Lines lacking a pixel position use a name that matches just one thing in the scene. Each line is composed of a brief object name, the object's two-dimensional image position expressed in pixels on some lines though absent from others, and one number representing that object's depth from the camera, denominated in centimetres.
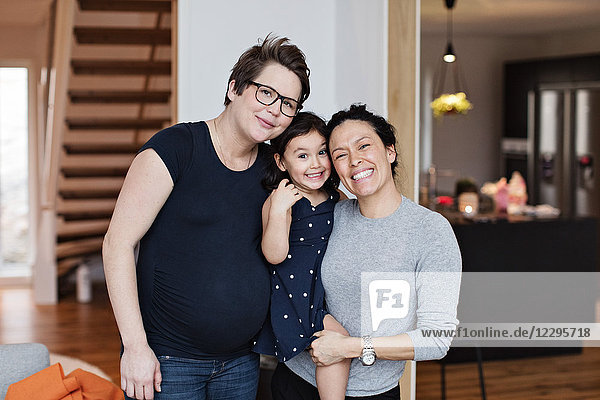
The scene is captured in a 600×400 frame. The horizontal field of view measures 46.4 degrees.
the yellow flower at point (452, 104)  711
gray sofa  235
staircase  568
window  730
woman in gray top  176
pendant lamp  887
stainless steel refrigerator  737
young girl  192
